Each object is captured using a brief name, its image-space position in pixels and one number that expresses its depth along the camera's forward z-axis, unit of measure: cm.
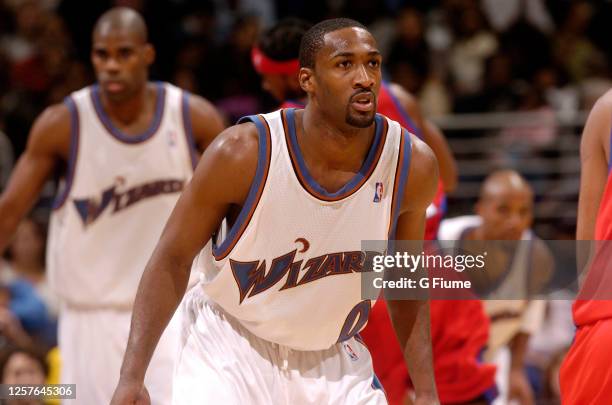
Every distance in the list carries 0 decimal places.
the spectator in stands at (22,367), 1201
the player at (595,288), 722
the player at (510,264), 1312
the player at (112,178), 1101
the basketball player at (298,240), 720
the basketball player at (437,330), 1105
